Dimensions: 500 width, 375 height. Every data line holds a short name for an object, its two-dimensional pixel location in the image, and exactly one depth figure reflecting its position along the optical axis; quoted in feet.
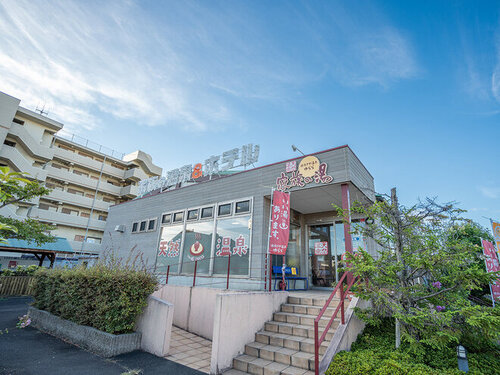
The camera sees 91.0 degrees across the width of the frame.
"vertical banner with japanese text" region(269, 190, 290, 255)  22.88
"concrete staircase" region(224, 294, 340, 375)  13.82
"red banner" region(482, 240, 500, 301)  23.02
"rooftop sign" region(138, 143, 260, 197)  35.22
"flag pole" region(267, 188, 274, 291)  22.50
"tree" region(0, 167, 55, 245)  24.64
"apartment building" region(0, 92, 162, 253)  69.67
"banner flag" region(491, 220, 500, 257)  24.58
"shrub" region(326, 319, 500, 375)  11.10
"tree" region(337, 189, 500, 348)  12.81
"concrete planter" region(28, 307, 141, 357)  15.89
